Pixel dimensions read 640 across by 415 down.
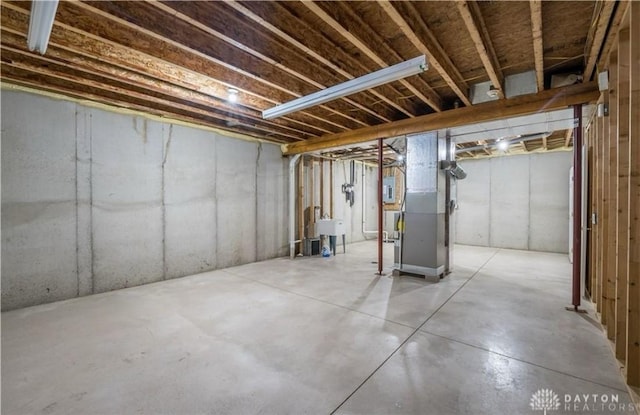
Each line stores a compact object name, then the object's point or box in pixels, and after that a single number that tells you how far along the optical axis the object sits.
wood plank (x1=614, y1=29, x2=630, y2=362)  1.89
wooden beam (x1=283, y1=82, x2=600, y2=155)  2.98
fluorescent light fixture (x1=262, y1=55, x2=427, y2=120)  2.26
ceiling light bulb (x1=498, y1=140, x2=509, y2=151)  5.49
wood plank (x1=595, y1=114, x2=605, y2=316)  2.69
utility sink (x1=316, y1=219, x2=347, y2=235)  6.23
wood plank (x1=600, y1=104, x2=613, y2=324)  2.47
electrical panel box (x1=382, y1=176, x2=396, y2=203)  8.45
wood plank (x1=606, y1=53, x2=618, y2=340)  2.25
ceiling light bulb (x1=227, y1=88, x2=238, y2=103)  3.28
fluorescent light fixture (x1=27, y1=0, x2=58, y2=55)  1.63
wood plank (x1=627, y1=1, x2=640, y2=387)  1.69
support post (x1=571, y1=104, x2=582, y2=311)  3.03
